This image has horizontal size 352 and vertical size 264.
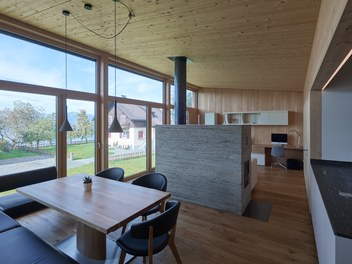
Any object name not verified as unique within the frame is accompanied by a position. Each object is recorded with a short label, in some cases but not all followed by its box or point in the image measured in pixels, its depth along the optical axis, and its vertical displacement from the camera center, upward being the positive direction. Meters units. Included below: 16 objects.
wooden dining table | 1.69 -0.74
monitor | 6.79 -0.32
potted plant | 2.35 -0.66
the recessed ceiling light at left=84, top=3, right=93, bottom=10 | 2.44 +1.55
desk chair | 6.11 -0.67
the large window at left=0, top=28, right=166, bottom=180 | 3.15 +0.41
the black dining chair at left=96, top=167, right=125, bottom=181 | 3.16 -0.73
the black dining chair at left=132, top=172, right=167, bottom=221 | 2.74 -0.75
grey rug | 3.16 -1.40
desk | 6.65 -0.79
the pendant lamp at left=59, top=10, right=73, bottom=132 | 2.48 +0.04
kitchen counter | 1.21 -0.58
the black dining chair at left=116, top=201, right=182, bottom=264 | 1.62 -0.99
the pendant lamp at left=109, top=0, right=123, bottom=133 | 2.41 +0.03
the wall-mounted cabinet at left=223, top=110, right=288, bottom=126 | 6.81 +0.44
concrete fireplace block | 3.31 -0.62
